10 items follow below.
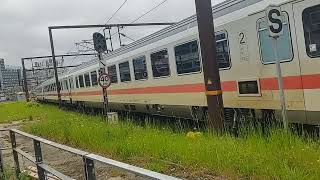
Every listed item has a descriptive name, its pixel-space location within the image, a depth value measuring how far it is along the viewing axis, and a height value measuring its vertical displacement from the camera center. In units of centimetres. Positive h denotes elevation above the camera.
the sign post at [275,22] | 833 +69
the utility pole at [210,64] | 986 +11
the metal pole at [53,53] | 3226 +235
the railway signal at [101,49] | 1671 +107
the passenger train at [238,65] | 869 +9
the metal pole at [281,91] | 842 -49
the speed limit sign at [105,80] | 1697 +1
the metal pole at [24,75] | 6150 +174
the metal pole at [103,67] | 1666 +47
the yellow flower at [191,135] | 966 -127
